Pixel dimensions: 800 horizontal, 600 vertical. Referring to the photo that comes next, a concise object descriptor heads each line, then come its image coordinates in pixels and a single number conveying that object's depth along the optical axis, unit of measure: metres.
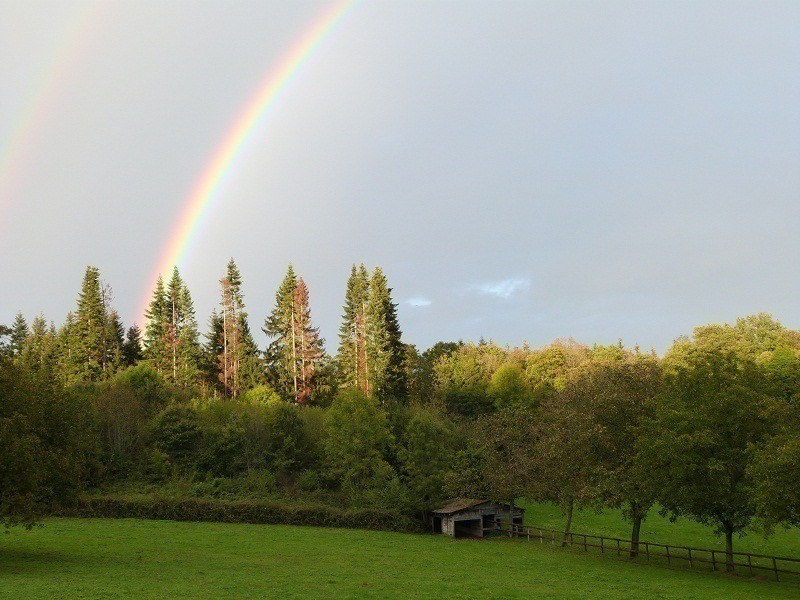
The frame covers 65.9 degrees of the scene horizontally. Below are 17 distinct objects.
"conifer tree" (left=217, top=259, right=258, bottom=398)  100.44
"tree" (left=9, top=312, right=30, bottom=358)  129.12
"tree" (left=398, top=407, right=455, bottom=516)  61.09
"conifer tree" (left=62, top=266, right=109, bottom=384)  93.38
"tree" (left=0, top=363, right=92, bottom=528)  29.95
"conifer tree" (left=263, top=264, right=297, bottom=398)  101.38
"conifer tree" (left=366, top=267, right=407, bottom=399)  88.62
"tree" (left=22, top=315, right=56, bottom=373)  100.55
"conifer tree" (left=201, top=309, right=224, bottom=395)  104.00
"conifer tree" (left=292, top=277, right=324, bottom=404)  101.88
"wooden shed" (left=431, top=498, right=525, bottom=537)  58.62
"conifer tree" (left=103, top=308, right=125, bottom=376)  98.12
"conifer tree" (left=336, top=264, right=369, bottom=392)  101.44
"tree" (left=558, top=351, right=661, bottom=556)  42.44
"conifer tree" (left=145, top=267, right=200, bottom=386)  95.69
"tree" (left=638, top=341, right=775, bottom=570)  36.97
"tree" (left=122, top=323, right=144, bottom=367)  105.44
